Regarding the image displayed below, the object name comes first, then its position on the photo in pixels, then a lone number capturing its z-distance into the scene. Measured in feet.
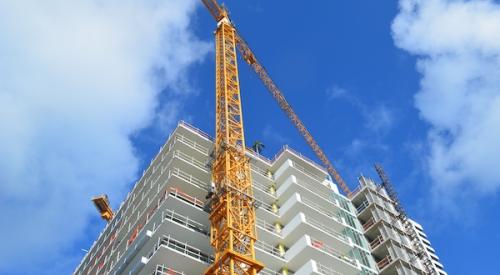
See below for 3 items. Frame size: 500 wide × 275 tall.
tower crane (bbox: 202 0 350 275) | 133.69
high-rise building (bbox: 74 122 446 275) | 147.43
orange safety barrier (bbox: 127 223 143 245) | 167.27
